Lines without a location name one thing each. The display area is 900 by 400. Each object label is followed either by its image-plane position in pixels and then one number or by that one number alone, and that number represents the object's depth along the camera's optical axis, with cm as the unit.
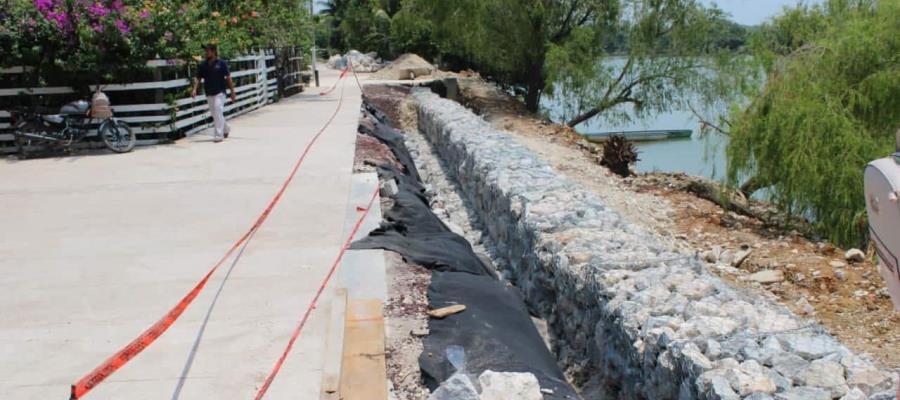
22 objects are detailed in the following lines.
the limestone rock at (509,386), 411
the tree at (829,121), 1153
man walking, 1433
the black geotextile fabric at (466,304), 475
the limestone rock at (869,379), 362
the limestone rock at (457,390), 399
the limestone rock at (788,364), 380
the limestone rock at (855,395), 347
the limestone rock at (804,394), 354
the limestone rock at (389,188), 970
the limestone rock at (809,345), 397
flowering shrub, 1310
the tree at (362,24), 6050
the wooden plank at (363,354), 452
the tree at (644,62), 2322
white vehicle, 213
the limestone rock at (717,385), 358
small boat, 3634
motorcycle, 1308
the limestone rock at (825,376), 365
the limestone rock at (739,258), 1012
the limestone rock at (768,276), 927
